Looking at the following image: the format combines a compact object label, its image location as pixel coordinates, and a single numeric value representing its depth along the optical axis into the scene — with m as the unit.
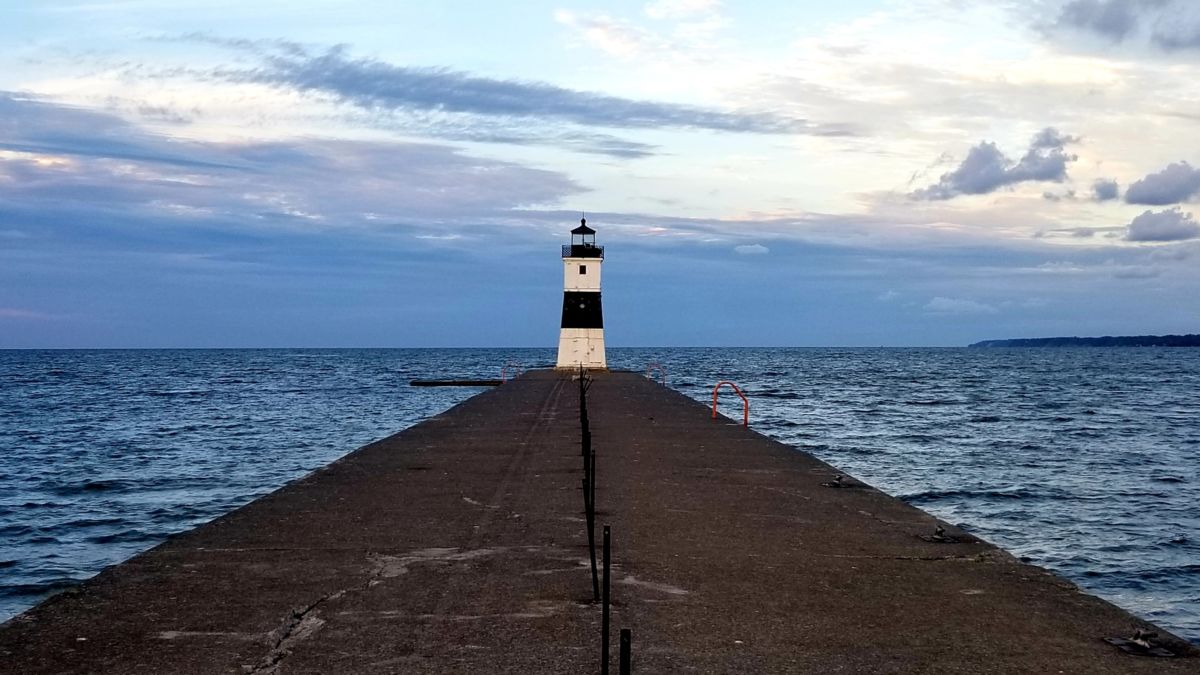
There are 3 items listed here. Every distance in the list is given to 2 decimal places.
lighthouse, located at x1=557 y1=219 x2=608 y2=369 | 45.78
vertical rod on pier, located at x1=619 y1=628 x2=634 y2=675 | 4.18
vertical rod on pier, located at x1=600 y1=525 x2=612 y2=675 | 5.16
